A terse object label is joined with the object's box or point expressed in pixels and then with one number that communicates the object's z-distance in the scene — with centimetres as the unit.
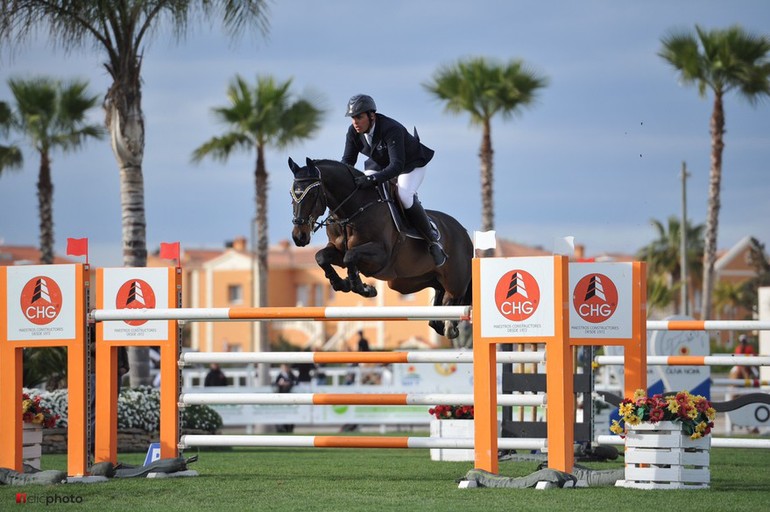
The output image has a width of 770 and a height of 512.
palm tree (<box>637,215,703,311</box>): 12087
